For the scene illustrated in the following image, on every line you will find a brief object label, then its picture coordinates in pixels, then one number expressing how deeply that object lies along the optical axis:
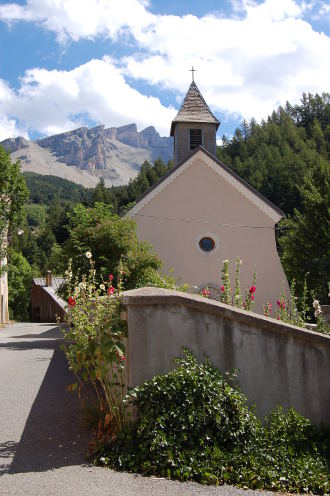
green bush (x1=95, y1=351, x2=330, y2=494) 4.76
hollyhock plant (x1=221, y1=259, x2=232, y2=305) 9.14
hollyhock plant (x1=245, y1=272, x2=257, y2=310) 9.01
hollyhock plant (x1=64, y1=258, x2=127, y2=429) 5.34
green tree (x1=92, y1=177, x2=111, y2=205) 67.12
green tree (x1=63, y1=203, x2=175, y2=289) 15.74
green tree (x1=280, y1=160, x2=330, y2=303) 24.58
